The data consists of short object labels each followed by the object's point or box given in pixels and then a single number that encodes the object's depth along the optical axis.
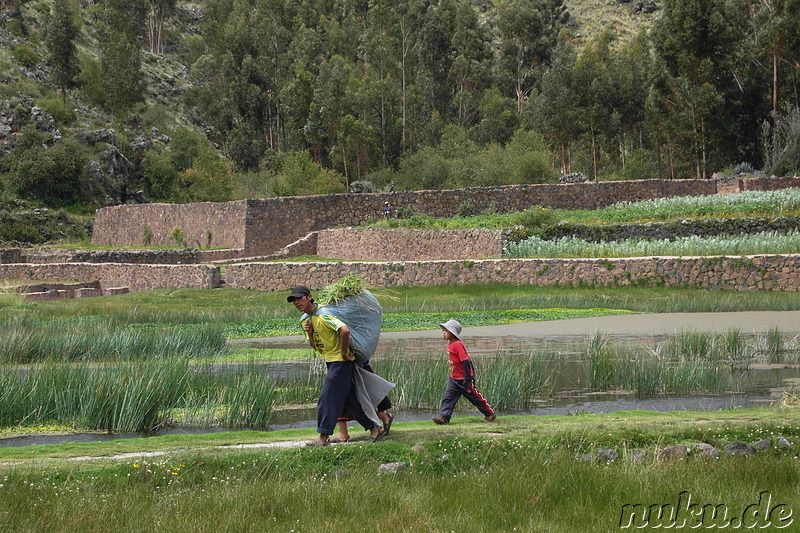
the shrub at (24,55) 81.56
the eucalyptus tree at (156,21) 115.19
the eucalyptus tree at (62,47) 83.88
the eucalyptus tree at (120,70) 84.50
